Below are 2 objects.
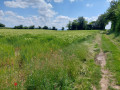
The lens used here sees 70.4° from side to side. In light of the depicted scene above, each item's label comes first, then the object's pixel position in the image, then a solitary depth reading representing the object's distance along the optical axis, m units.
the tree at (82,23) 82.31
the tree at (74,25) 84.68
